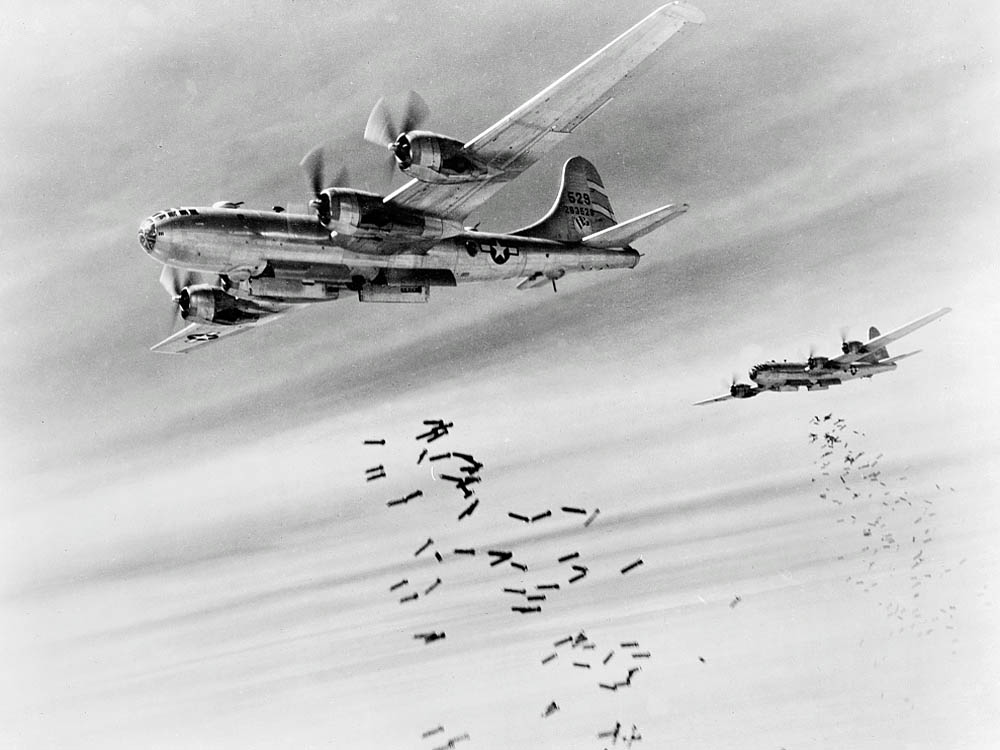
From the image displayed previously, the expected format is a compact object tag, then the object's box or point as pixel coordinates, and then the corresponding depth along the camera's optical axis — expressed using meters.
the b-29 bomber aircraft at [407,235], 28.70
